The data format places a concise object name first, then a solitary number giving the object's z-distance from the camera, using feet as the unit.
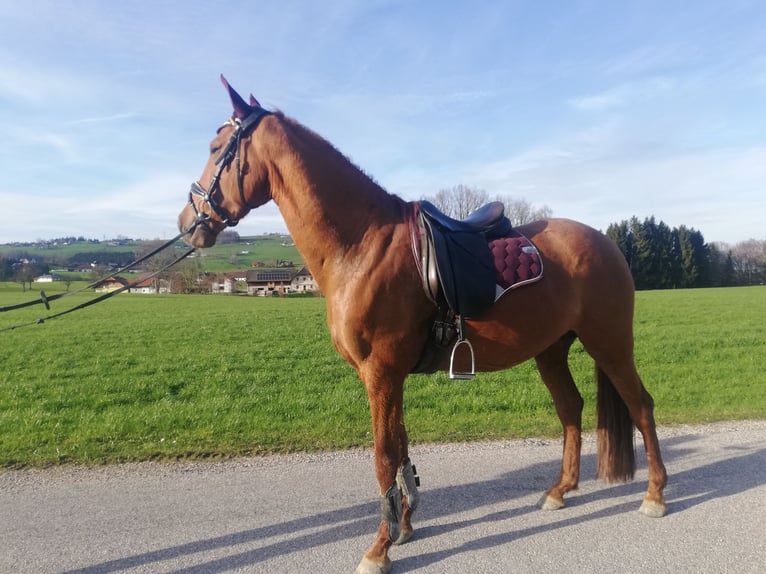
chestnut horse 10.90
